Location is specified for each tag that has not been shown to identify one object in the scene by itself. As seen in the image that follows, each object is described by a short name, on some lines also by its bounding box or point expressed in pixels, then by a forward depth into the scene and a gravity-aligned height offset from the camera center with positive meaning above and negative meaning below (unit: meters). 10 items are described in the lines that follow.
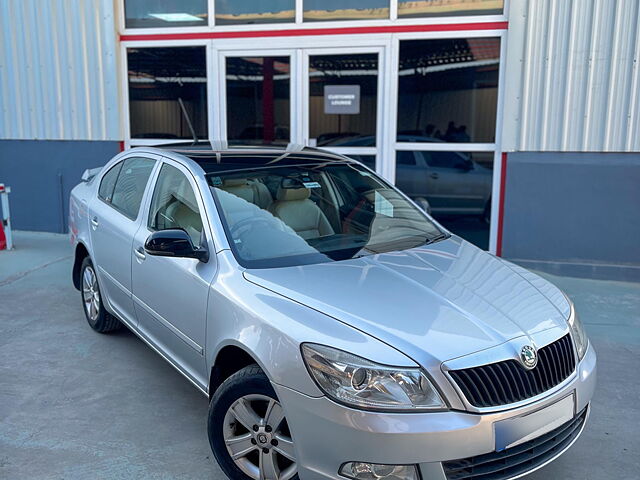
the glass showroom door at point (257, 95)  7.34 +0.47
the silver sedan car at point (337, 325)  2.29 -0.85
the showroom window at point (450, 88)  6.73 +0.53
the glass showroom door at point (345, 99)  7.05 +0.41
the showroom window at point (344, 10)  6.94 +1.45
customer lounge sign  7.10 +0.41
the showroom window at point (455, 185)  6.88 -0.59
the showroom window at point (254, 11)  7.19 +1.48
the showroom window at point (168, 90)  7.64 +0.54
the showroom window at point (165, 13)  7.47 +1.50
